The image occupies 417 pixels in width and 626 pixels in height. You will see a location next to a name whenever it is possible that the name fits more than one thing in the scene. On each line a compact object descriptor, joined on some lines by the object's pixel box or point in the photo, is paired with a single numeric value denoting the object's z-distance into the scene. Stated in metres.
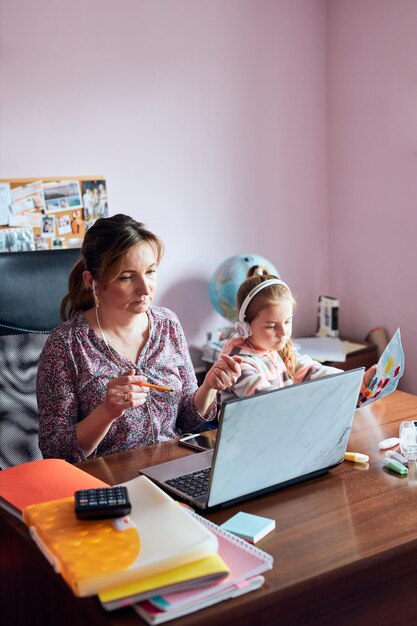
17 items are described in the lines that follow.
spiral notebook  0.99
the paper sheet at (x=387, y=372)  1.67
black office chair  2.00
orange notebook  1.32
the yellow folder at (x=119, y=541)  1.01
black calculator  1.15
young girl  1.94
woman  1.73
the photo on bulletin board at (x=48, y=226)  2.83
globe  3.00
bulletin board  2.76
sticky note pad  1.21
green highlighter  1.47
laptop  1.26
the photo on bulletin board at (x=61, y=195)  2.82
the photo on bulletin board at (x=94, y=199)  2.89
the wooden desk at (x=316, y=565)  1.06
